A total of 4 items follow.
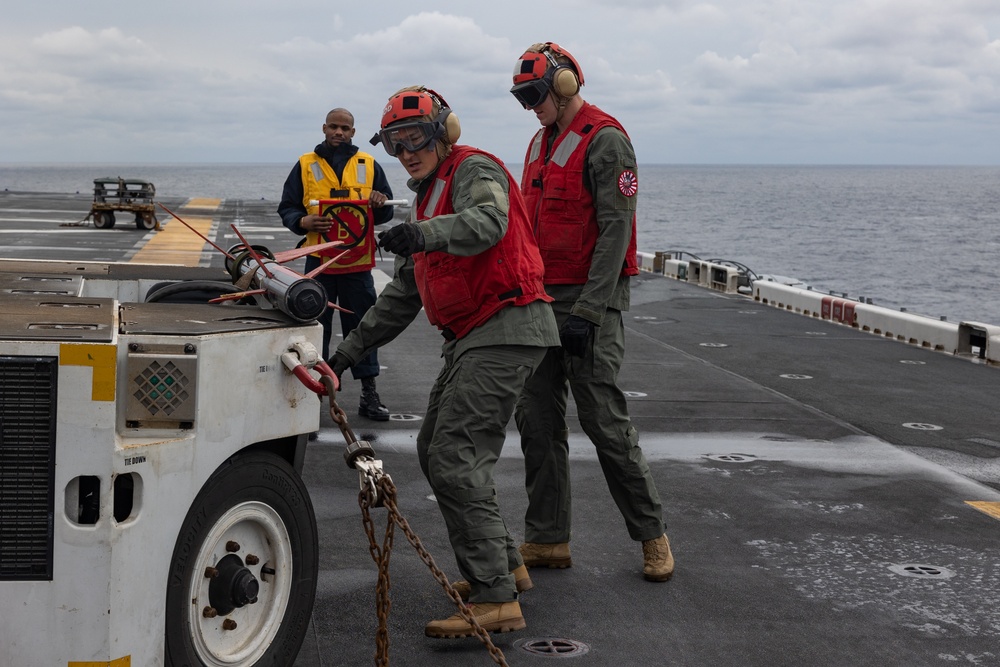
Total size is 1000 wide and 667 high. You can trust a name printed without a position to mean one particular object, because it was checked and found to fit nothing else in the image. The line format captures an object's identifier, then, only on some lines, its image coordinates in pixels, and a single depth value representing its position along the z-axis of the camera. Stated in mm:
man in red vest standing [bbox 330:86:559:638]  4391
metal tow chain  3576
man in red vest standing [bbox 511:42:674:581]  5086
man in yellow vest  7625
